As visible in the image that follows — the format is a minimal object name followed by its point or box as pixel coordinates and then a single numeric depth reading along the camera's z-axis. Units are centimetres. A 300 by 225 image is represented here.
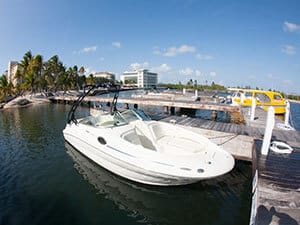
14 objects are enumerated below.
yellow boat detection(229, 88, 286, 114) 1972
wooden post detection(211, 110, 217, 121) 1956
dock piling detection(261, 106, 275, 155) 561
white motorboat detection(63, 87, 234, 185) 508
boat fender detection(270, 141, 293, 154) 615
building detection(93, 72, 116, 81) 15100
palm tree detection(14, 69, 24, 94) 3956
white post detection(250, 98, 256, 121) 1220
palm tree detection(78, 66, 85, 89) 6862
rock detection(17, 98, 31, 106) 2908
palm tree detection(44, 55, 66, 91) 4609
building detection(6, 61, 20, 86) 8726
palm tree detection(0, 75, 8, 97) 3403
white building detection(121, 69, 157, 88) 13400
